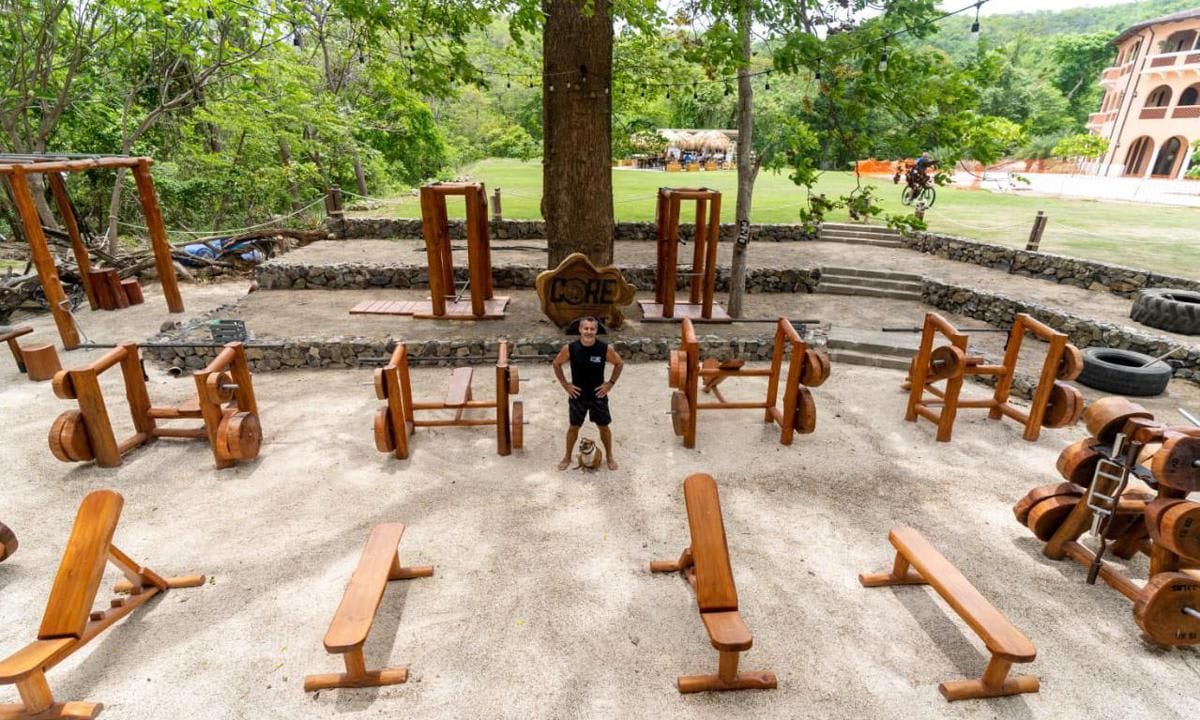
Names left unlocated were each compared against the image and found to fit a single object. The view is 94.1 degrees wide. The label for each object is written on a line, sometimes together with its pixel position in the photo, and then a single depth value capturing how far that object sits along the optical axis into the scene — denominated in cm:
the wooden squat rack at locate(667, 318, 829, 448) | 650
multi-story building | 3959
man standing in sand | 590
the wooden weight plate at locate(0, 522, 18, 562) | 459
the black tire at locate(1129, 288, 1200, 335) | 953
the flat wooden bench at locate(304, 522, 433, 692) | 344
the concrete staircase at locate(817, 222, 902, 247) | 1655
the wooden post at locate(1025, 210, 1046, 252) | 1355
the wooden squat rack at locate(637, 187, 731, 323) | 995
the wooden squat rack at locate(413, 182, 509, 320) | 991
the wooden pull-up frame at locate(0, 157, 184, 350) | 864
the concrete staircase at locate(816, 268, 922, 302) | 1282
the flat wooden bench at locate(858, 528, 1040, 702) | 351
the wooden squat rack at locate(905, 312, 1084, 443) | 666
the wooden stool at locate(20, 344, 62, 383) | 828
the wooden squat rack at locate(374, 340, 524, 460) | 611
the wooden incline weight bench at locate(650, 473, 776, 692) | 358
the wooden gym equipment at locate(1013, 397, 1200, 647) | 392
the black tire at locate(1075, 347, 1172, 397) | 794
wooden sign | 933
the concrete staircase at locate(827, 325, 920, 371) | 938
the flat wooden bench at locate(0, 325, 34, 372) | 854
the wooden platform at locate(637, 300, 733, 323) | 1071
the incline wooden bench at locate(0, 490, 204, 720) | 327
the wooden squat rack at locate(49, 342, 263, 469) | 593
